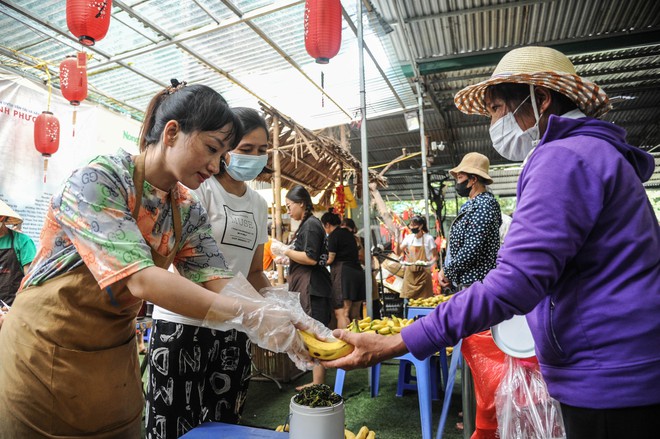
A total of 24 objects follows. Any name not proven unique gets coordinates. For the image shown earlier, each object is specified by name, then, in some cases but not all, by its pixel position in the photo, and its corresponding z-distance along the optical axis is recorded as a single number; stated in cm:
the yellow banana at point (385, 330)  202
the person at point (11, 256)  468
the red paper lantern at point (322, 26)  542
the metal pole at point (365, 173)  484
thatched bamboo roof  730
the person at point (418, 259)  793
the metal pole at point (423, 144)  902
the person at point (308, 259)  480
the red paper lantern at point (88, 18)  494
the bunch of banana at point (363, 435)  225
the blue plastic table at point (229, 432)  155
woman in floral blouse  135
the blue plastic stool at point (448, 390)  295
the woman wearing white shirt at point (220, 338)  202
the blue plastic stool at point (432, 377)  466
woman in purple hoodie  112
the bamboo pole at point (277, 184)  669
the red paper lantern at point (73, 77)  658
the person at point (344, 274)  582
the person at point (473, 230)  379
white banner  675
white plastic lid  198
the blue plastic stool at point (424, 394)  304
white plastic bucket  132
